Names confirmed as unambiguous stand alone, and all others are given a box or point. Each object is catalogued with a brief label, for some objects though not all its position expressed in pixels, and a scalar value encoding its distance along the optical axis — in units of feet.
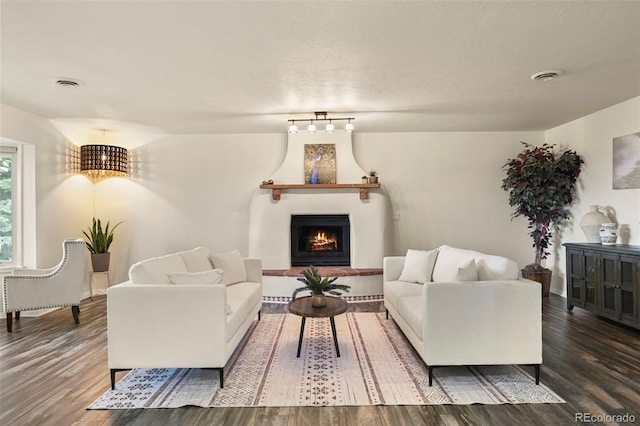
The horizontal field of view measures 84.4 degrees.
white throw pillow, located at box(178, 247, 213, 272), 12.32
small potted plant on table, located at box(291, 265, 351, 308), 10.85
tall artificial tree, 16.46
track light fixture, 15.44
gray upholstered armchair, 13.00
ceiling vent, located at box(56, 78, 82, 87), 11.27
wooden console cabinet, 12.21
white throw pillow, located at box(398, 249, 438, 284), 13.25
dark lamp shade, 17.94
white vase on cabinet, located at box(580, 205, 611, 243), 14.52
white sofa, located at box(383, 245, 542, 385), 8.62
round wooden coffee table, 10.05
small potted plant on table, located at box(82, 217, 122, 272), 17.94
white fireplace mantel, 18.49
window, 15.35
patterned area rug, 8.02
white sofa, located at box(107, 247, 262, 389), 8.47
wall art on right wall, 13.48
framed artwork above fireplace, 19.06
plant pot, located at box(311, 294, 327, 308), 10.79
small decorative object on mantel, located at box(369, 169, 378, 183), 18.61
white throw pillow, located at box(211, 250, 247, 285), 13.70
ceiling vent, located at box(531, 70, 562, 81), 10.77
